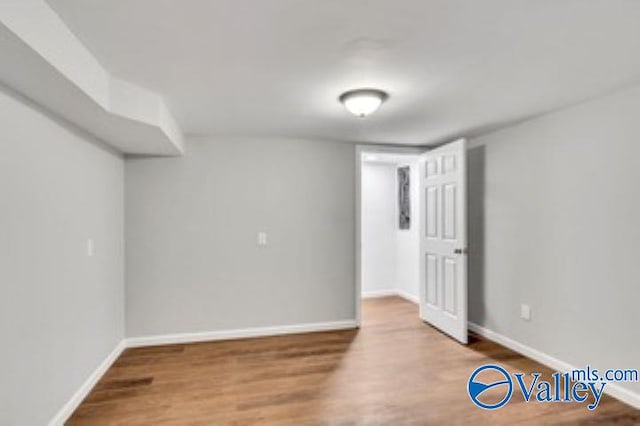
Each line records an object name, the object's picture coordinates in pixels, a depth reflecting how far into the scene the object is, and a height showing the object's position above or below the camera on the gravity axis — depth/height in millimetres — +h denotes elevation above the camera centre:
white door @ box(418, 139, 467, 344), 3441 -265
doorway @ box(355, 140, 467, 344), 3512 -208
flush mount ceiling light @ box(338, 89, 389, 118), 2336 +794
